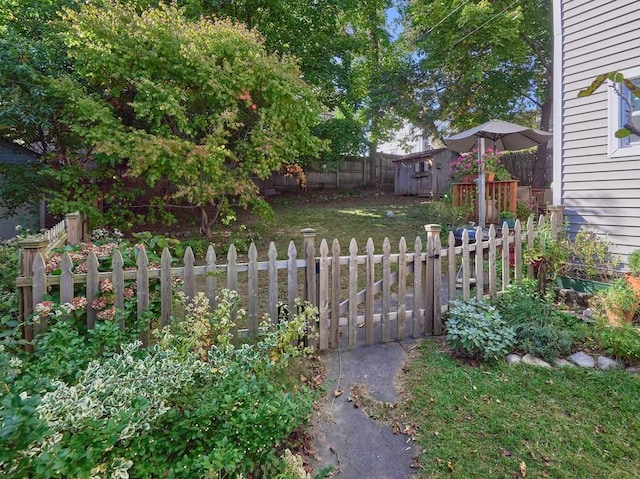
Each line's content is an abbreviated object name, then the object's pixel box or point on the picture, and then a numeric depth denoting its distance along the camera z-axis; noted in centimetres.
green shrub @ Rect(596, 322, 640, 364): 334
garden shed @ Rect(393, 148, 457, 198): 1387
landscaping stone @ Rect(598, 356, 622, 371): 333
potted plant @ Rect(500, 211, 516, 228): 679
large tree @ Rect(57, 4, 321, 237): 573
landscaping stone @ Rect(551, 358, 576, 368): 336
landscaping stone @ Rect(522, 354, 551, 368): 336
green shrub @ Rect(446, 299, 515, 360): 337
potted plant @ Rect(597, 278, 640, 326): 389
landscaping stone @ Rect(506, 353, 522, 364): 342
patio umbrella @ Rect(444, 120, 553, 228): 679
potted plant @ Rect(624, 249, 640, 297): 409
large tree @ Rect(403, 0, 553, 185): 1127
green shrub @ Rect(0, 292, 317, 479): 146
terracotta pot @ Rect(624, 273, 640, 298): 405
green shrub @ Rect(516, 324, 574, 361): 347
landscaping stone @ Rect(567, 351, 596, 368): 339
